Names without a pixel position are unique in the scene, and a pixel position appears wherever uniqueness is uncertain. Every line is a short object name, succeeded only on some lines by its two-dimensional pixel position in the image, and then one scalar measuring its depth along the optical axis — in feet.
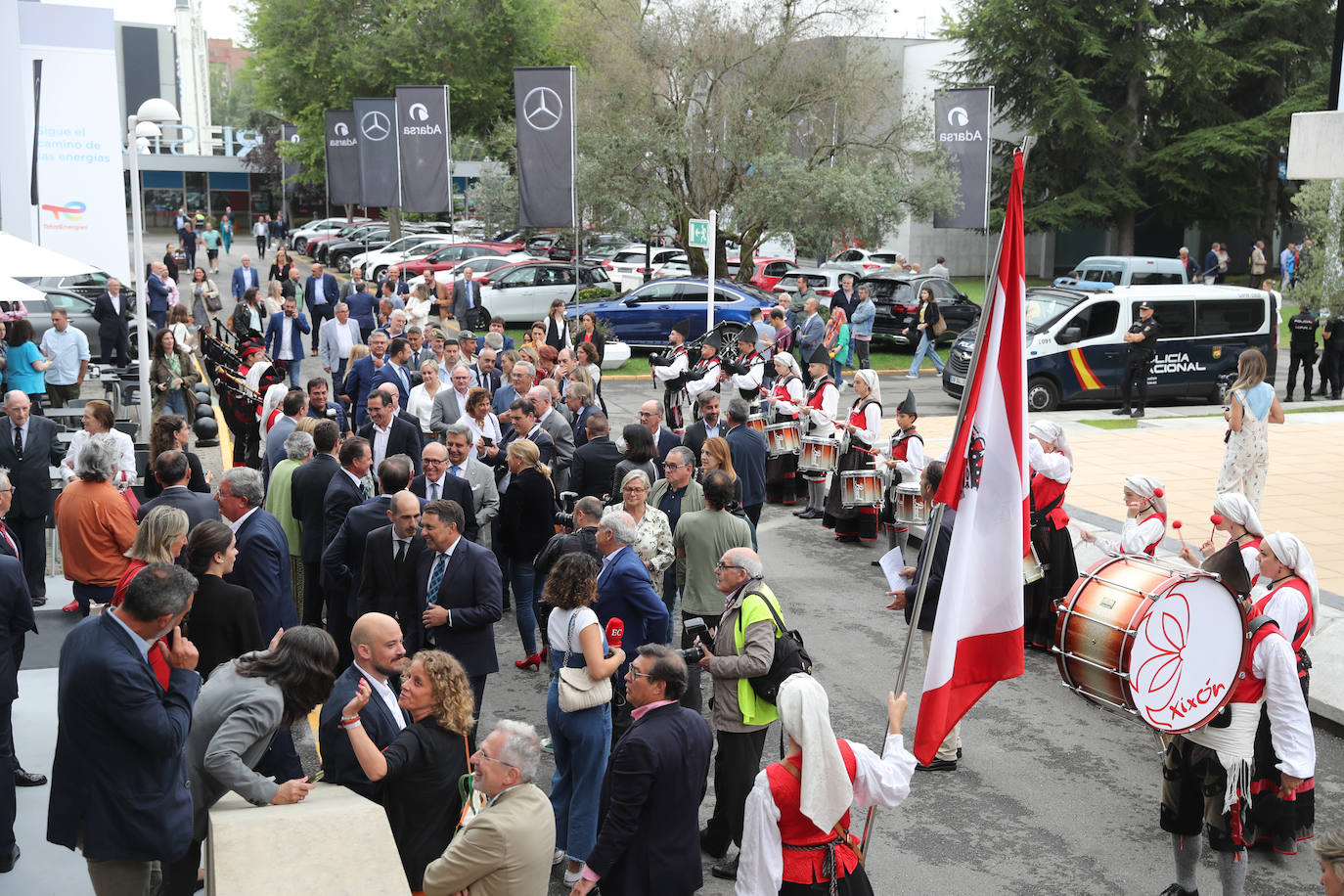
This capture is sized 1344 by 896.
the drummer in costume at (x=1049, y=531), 30.66
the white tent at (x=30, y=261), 32.76
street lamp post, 46.11
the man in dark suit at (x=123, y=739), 14.75
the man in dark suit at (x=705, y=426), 35.91
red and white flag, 16.14
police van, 67.41
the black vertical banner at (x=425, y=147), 80.59
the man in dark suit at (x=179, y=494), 24.61
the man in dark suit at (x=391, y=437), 34.06
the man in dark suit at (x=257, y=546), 22.95
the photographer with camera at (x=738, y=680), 20.21
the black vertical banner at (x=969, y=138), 87.86
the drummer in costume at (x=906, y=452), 36.78
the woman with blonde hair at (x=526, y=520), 29.22
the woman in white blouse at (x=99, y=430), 28.30
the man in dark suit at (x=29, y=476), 30.96
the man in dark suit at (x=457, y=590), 22.33
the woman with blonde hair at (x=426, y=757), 15.69
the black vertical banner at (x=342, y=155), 100.53
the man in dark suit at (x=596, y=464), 31.83
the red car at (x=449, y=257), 113.70
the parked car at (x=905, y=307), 88.58
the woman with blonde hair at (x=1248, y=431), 37.11
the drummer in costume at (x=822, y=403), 42.32
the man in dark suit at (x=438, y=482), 27.71
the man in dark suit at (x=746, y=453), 33.63
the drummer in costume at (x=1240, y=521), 21.58
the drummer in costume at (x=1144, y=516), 26.86
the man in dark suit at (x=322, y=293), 73.51
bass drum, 18.86
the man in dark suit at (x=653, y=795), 16.33
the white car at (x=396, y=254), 124.88
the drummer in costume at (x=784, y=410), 44.09
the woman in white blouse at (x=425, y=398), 40.37
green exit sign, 64.59
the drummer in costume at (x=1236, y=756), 19.21
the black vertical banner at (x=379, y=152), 84.74
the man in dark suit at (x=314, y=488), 28.22
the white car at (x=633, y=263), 117.50
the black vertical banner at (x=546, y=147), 68.44
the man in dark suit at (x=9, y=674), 18.92
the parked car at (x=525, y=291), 96.12
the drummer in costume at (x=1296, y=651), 20.22
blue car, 84.58
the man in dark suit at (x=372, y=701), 15.62
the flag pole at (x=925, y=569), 15.39
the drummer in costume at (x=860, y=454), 40.04
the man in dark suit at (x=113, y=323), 64.18
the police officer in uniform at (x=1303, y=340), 70.28
